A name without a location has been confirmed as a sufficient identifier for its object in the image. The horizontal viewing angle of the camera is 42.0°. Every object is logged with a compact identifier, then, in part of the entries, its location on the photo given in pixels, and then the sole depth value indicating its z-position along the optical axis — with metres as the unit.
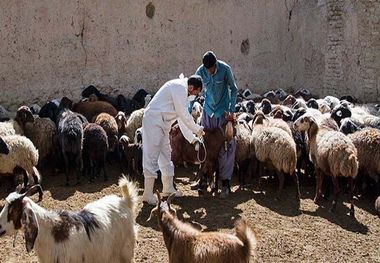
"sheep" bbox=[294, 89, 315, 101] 14.63
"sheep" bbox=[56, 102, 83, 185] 8.40
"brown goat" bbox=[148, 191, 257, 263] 4.39
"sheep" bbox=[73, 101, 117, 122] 10.61
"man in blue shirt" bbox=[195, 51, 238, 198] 7.57
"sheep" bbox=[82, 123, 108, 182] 8.62
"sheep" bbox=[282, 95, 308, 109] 11.19
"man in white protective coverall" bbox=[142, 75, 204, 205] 6.89
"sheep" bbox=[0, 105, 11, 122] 9.77
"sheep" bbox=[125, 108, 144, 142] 9.91
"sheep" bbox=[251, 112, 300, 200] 7.75
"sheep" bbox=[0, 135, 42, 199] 7.77
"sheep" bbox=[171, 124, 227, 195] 7.71
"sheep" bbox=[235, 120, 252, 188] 8.55
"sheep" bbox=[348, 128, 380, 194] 7.86
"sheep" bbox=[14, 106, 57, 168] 9.02
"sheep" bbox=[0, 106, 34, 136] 8.83
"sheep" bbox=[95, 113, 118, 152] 9.28
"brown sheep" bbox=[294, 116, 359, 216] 7.14
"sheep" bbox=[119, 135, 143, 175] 8.60
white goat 4.27
